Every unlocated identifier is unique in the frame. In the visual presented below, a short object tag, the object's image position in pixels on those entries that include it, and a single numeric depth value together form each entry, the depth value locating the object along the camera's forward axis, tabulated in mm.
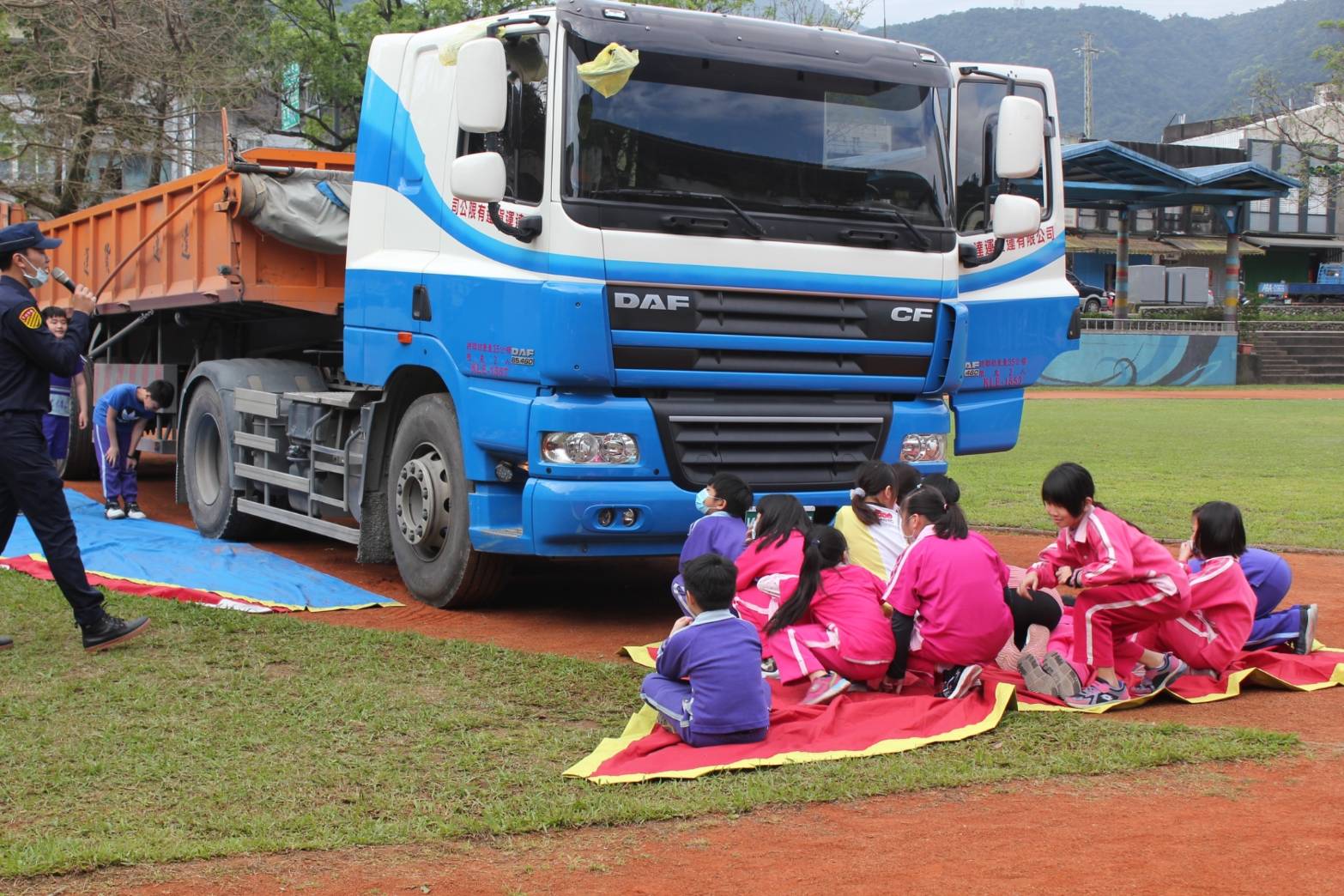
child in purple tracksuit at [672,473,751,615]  7133
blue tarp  8914
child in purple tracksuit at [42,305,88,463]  11805
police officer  7191
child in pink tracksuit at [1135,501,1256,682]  6719
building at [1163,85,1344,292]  63312
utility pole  69188
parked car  50594
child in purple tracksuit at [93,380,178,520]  12367
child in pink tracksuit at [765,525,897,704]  6492
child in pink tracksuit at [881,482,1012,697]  6406
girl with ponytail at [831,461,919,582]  7625
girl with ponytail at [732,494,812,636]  6918
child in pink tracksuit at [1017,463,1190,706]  6375
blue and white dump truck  7562
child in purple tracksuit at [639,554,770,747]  5691
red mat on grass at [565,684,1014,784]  5457
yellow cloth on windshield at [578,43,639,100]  7371
